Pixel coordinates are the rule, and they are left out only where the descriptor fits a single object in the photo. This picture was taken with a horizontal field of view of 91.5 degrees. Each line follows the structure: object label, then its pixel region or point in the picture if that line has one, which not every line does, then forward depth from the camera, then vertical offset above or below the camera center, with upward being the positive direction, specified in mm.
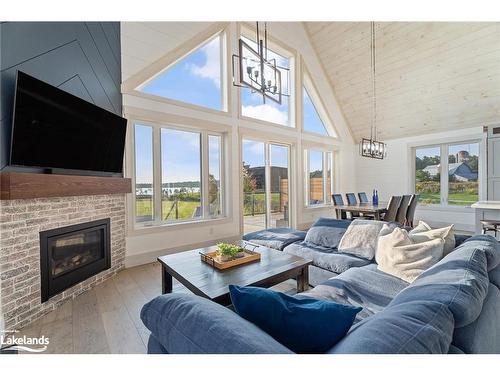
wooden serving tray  2199 -691
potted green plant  2305 -627
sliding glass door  5296 +27
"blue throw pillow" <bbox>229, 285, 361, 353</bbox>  934 -527
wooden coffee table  1826 -743
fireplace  2377 -750
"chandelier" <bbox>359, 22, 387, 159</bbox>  4945 +837
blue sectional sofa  785 -496
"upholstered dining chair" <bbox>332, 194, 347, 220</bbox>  5689 -340
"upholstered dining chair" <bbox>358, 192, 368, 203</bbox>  6401 -323
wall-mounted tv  2145 +594
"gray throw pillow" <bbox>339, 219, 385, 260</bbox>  2563 -588
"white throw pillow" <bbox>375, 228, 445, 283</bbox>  1934 -579
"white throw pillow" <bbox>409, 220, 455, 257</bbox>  2047 -446
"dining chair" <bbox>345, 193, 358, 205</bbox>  6014 -338
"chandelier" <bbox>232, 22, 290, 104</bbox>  2373 +1183
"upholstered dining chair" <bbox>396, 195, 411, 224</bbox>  4825 -488
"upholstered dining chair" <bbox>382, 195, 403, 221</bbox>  4441 -440
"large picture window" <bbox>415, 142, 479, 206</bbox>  5988 +288
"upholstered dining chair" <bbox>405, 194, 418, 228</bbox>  5094 -511
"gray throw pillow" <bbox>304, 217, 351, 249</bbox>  2994 -599
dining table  4676 -475
